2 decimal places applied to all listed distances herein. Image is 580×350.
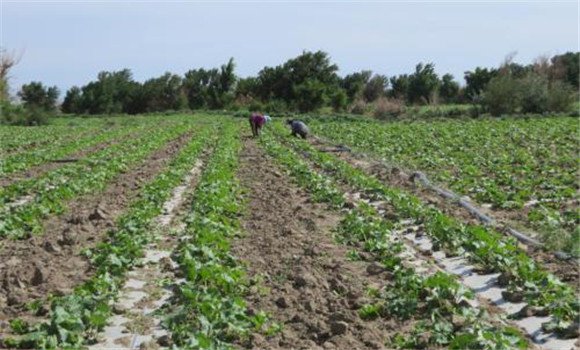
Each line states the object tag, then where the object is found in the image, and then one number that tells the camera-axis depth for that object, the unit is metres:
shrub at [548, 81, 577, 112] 39.38
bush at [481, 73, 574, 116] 39.47
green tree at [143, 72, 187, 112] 65.50
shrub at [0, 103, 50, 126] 46.22
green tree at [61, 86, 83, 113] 65.06
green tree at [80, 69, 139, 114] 64.19
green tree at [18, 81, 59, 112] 65.94
